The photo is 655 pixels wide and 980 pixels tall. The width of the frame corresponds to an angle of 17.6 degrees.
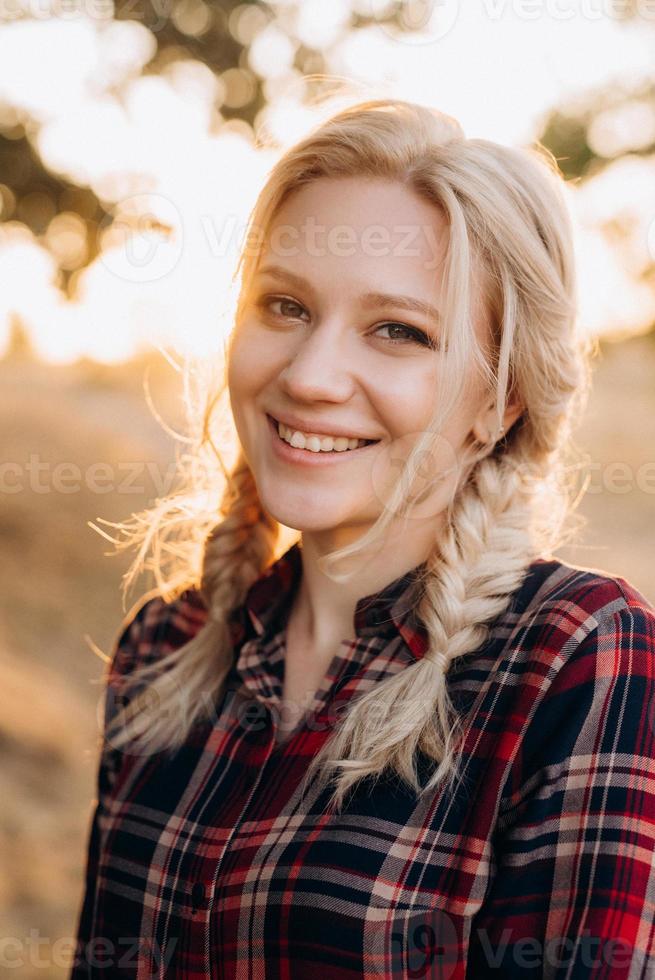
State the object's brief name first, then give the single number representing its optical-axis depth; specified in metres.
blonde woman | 0.91
